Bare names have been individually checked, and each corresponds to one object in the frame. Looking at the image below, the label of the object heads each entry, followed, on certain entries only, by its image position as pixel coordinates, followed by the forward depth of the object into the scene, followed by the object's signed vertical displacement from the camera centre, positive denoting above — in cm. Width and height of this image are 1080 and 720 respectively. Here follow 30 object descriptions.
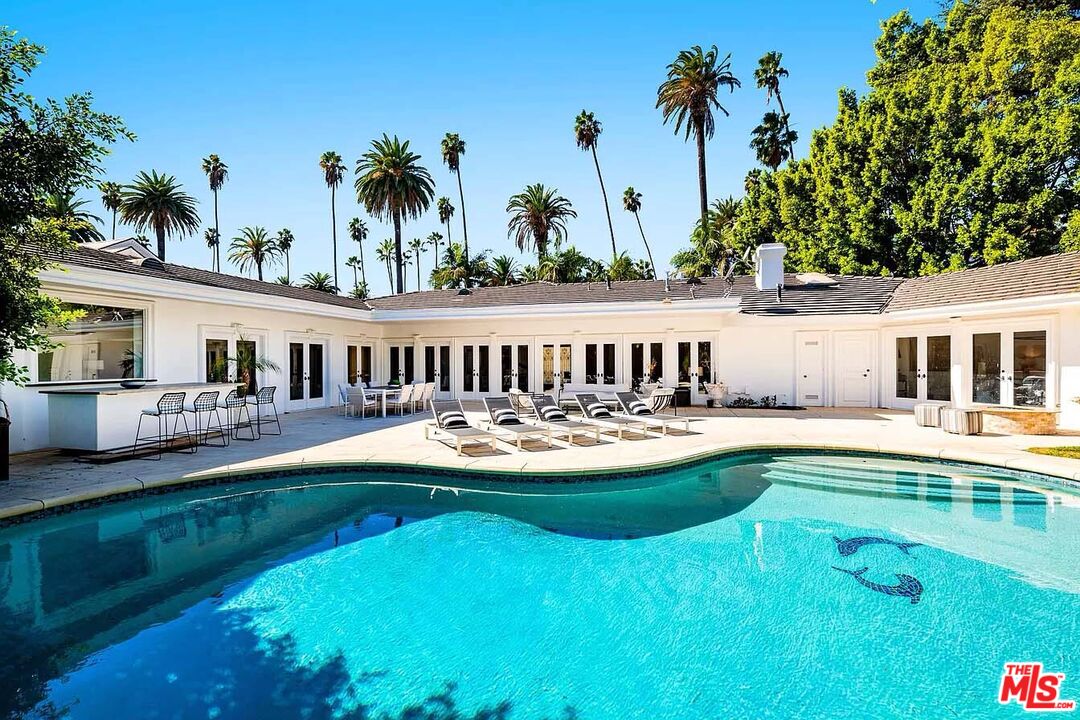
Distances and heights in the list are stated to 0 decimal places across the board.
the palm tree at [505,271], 4328 +801
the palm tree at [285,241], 5803 +1443
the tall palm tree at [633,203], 4338 +1378
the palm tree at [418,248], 6706 +1556
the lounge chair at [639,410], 1240 -115
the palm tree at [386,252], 6444 +1455
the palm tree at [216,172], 4922 +1911
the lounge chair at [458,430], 930 -122
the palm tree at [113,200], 3700 +1311
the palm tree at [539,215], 4053 +1203
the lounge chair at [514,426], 995 -123
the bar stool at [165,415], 959 -95
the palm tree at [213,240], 5916 +1493
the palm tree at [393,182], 3453 +1259
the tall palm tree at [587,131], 4022 +1854
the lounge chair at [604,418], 1127 -123
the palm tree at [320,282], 5016 +850
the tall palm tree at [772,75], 3366 +1911
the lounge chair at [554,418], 1177 -127
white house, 1107 +84
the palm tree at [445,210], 5391 +1647
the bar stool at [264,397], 1160 -72
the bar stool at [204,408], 1053 -85
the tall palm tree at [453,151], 4459 +1893
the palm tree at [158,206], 3650 +1174
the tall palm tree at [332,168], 4828 +1892
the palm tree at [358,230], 6044 +1621
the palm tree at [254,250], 5241 +1224
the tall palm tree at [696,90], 3183 +1733
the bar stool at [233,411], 1123 -105
